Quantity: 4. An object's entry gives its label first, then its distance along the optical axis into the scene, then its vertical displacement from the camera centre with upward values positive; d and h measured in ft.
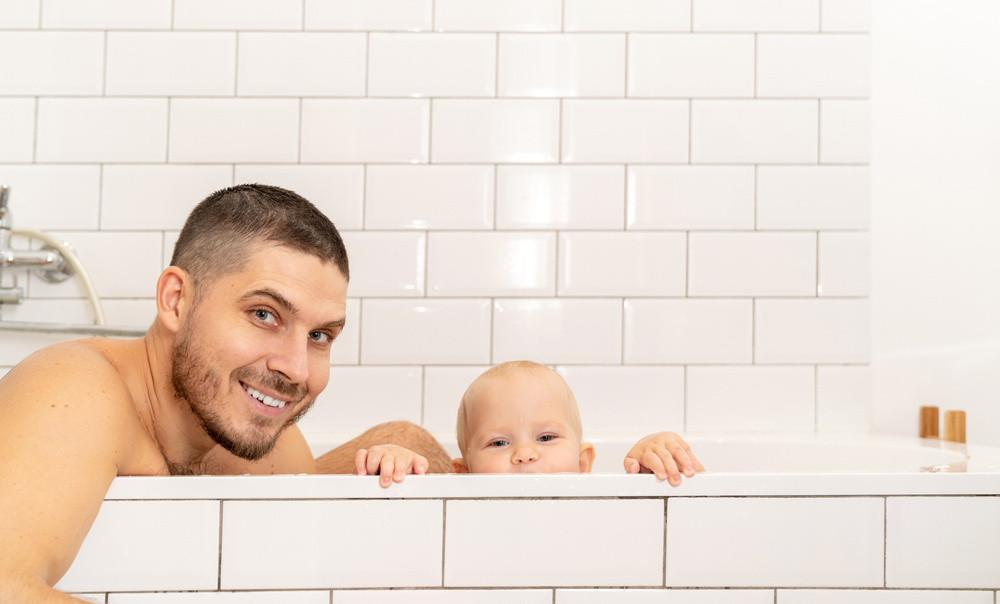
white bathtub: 2.99 -0.82
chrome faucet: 5.85 +0.37
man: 2.79 -0.21
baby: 4.00 -0.51
